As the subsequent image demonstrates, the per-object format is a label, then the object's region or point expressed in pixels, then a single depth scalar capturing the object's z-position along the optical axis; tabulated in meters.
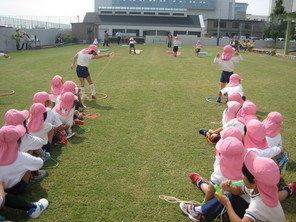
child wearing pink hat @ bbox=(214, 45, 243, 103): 8.79
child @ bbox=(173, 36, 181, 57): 23.25
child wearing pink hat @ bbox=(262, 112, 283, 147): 4.50
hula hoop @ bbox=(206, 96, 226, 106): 8.64
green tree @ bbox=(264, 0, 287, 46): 41.13
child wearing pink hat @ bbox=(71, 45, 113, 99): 8.67
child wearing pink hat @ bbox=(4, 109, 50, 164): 4.06
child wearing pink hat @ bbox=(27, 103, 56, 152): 4.67
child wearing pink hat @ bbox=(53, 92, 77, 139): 5.74
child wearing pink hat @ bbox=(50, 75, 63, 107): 6.88
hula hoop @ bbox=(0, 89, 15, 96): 9.71
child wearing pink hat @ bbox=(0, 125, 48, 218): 3.32
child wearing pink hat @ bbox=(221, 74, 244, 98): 7.19
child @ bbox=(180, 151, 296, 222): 2.49
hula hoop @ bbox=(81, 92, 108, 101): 9.04
